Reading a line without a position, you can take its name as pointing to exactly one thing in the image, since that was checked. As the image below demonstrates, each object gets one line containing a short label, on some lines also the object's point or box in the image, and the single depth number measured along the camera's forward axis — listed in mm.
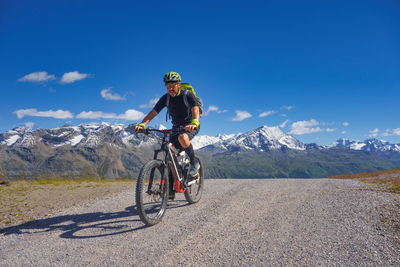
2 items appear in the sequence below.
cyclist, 7465
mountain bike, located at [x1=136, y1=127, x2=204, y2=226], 6227
